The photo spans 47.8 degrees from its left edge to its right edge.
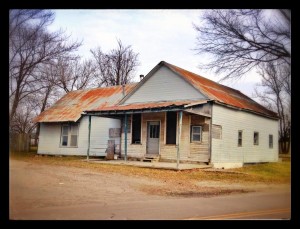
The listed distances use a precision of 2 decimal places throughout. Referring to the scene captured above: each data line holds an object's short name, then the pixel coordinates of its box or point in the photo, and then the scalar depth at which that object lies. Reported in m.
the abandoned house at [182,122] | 16.83
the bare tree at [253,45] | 9.99
